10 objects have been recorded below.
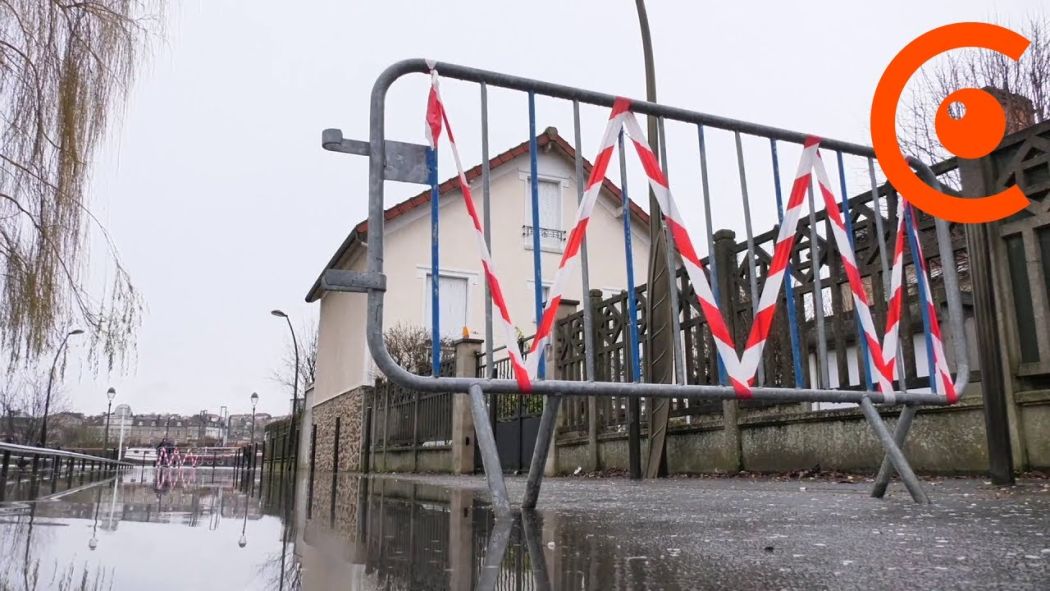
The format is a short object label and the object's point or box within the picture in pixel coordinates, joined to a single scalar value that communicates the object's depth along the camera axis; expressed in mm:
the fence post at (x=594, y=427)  8969
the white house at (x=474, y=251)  19641
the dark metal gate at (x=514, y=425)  11344
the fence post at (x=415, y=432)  15023
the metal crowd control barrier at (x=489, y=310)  2518
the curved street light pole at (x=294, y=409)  29172
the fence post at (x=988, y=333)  3906
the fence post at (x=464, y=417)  12781
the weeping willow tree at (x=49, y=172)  6465
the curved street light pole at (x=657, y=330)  6582
